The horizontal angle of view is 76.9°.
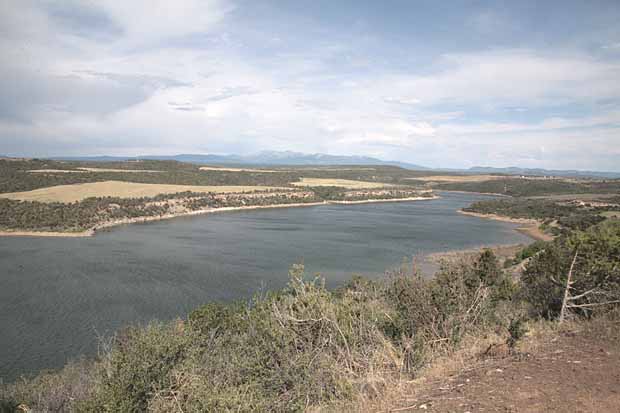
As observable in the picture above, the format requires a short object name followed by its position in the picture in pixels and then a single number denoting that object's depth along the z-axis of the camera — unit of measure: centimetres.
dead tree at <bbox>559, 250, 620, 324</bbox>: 967
